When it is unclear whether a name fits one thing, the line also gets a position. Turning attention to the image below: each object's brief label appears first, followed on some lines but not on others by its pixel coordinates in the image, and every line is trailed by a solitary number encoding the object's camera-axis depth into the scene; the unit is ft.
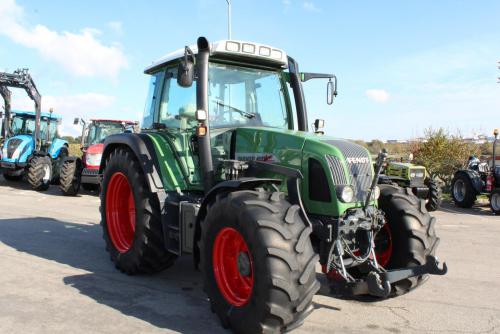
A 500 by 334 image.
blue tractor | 47.60
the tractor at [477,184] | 41.47
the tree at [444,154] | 58.90
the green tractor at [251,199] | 11.26
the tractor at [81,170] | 42.57
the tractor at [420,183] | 38.81
